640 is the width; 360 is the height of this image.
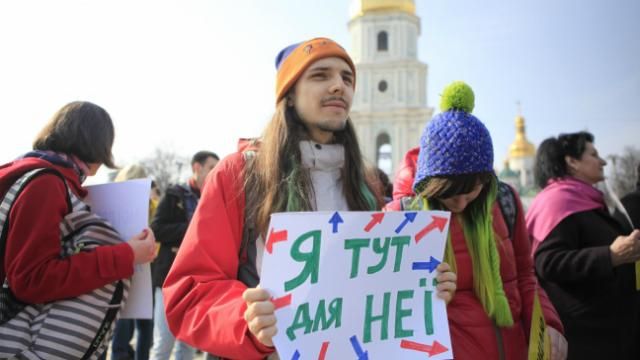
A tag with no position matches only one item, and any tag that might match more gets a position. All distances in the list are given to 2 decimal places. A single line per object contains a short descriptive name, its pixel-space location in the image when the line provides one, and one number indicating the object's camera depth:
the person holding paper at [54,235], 1.84
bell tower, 35.06
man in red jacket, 1.34
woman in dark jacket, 2.78
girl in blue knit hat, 1.82
